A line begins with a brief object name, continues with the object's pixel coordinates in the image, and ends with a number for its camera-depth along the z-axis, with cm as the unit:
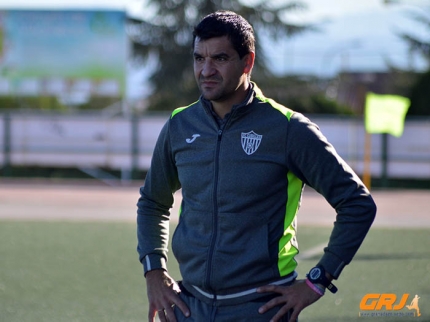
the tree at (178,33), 3556
